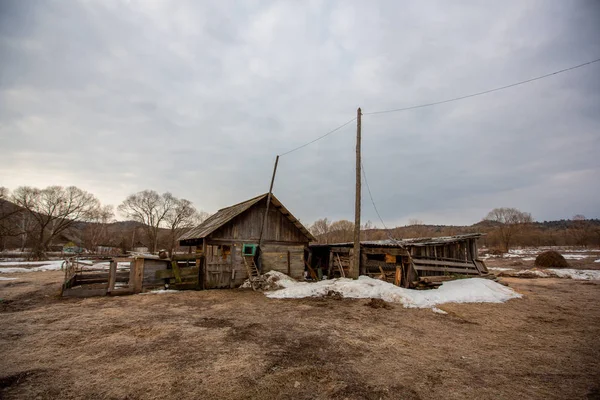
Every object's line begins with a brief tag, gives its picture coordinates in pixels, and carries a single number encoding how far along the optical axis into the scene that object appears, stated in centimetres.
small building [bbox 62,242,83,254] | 5907
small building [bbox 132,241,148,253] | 6866
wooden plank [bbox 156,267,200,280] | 1483
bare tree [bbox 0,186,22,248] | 3369
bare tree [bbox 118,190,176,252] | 6034
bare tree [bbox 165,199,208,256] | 6303
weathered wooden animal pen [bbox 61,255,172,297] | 1311
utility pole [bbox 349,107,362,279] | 1460
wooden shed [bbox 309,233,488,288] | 1566
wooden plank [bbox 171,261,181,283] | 1499
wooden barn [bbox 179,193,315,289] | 1622
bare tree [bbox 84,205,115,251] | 5938
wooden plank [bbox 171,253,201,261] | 1527
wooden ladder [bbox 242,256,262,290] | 1570
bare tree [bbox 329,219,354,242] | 7044
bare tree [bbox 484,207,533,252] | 6011
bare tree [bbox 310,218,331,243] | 8038
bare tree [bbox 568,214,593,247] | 6576
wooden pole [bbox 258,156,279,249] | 1747
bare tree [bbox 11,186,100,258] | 4553
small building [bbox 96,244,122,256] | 5805
